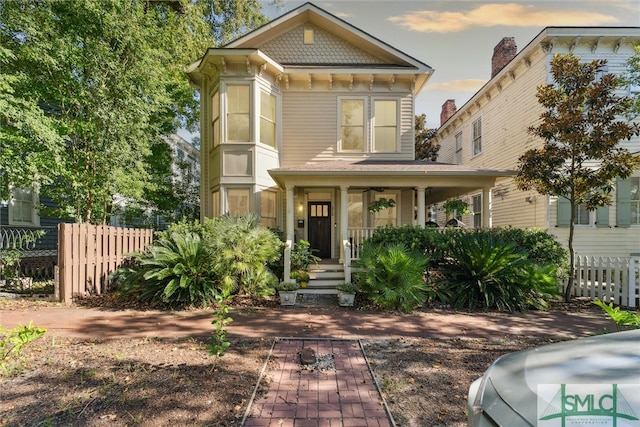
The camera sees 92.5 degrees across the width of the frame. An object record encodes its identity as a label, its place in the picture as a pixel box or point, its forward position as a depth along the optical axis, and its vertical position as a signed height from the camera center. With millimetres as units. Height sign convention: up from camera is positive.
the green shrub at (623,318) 3145 -1039
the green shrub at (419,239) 7641 -512
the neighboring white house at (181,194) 14110 +1160
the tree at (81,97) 7828 +3467
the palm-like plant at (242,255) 7012 -855
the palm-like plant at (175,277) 6703 -1311
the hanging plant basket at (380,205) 10328 +474
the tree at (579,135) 7332 +2028
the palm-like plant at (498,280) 6773 -1373
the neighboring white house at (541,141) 10758 +3446
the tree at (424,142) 21584 +5569
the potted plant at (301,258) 8500 -1084
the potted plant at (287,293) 7254 -1753
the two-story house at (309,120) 10328 +3594
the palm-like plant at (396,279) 6653 -1342
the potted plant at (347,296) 7145 -1794
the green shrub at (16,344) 3031 -1239
